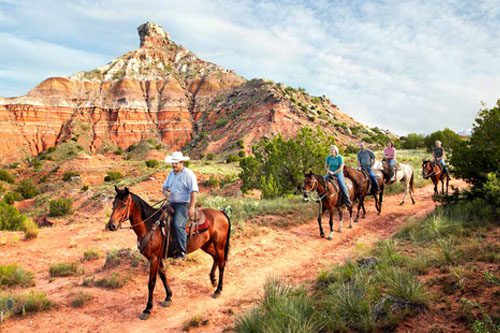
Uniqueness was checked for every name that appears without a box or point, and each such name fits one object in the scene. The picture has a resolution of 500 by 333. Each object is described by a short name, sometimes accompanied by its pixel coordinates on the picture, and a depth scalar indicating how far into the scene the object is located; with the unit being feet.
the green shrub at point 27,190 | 128.26
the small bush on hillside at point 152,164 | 155.33
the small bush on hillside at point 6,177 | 151.80
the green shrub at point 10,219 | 58.59
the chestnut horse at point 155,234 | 20.93
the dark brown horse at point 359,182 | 44.93
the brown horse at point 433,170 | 54.34
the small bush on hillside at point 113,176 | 136.67
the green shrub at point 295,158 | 62.54
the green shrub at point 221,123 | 234.79
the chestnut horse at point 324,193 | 36.32
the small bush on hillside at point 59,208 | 79.54
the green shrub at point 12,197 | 110.73
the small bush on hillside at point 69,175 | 144.04
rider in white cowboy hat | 22.58
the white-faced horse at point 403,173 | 52.90
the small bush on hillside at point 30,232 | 51.21
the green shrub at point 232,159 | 158.30
